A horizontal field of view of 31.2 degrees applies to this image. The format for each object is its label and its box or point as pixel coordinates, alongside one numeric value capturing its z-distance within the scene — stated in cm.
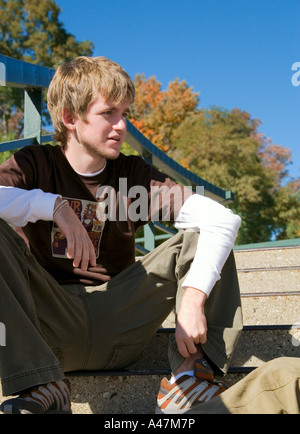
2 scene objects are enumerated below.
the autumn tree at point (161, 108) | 1792
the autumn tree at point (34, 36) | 1839
